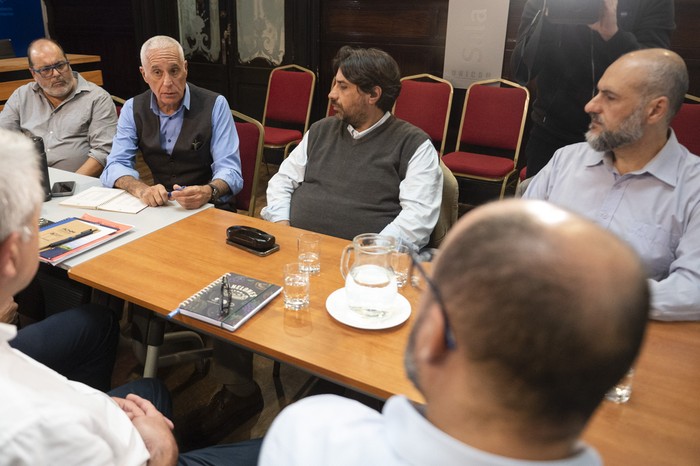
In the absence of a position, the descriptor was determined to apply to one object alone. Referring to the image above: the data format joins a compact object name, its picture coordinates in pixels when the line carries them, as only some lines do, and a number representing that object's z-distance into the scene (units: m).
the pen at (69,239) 1.75
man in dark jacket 2.34
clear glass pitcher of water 1.36
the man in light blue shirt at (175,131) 2.55
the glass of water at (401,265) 1.57
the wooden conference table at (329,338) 1.02
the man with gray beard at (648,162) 1.65
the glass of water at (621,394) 1.10
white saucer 1.35
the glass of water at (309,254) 1.64
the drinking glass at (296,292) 1.44
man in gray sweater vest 2.14
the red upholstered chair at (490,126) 3.80
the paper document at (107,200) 2.12
